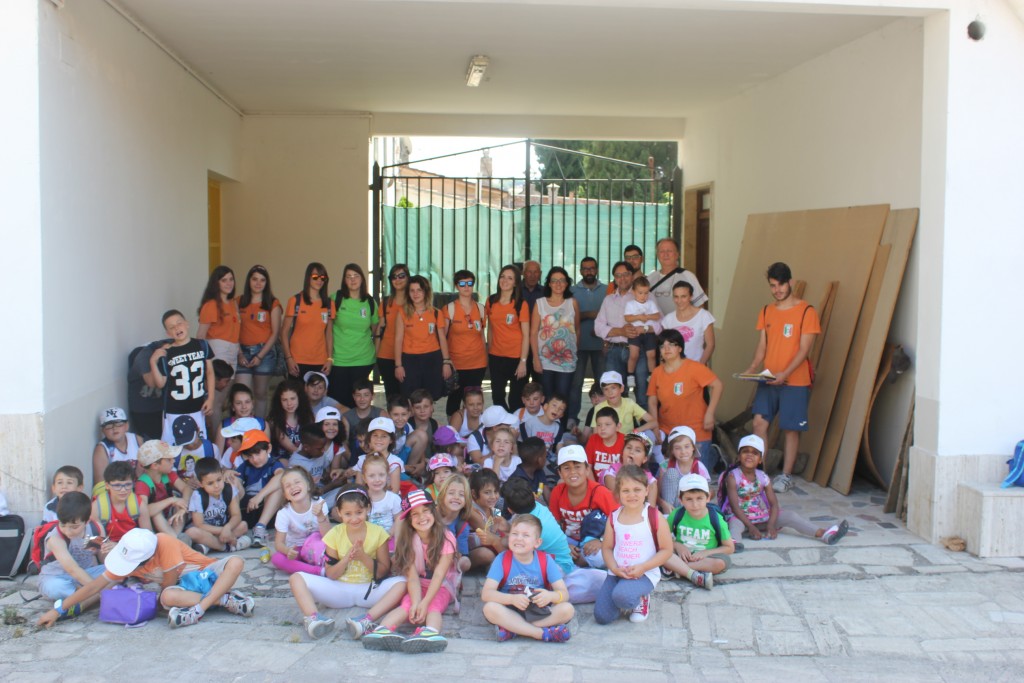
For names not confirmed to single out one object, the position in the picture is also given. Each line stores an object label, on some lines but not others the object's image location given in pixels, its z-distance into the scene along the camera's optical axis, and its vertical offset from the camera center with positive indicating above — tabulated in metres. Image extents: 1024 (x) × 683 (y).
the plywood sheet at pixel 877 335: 6.76 -0.29
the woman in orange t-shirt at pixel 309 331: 7.67 -0.31
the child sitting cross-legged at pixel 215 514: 5.64 -1.29
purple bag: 4.59 -1.43
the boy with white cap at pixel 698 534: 5.25 -1.28
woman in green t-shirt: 7.64 -0.35
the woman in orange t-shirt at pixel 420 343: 7.57 -0.40
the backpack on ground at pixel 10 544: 5.11 -1.28
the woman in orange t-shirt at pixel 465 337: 7.77 -0.36
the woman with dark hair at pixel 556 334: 7.72 -0.33
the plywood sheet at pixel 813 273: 7.21 +0.15
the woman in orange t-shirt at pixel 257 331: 7.66 -0.32
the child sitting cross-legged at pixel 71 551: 4.72 -1.24
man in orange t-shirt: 6.87 -0.49
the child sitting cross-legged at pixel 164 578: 4.61 -1.34
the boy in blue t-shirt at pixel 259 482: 6.01 -1.18
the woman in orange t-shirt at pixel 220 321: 7.38 -0.24
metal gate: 12.00 +0.69
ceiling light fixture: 8.18 +1.83
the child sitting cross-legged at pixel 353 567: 4.76 -1.32
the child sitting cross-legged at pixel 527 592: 4.47 -1.34
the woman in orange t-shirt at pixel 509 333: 7.80 -0.33
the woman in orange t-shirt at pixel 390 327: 7.61 -0.28
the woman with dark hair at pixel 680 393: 6.85 -0.69
